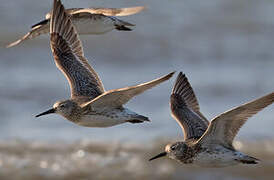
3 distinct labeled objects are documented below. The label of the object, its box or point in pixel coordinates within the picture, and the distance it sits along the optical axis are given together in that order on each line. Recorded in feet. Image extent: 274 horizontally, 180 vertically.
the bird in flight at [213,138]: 45.32
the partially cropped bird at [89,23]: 61.00
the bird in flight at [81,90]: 48.80
